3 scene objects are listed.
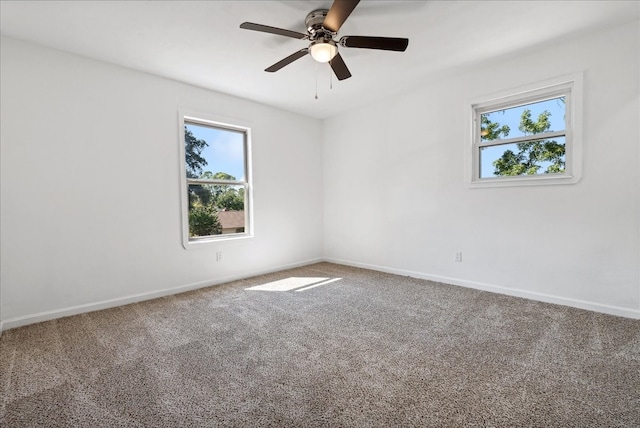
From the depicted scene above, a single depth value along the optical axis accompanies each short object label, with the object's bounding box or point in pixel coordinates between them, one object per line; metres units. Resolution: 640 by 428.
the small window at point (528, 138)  2.86
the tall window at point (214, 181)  3.68
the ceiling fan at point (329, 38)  1.96
